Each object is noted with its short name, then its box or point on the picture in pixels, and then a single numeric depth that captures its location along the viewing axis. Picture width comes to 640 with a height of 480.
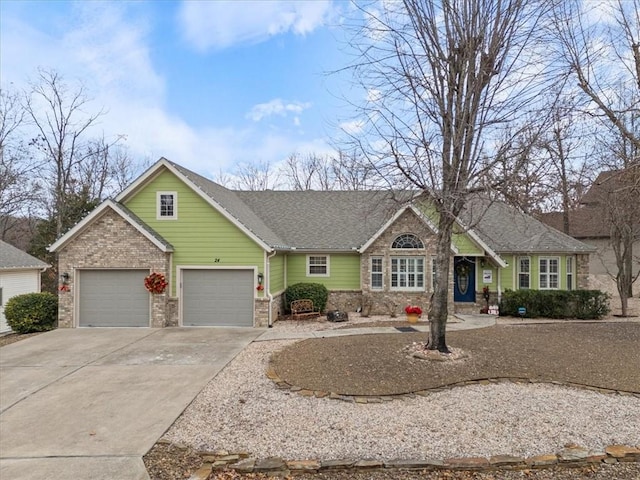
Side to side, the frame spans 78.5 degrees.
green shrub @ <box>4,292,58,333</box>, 13.46
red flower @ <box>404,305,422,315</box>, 13.44
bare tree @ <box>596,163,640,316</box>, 15.83
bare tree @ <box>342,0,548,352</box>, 7.77
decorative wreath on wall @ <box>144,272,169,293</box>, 13.57
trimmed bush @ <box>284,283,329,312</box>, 16.09
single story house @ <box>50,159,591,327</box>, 13.82
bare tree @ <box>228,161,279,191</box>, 36.69
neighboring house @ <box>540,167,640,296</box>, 26.42
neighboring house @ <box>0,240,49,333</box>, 19.11
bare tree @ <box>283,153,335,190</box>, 35.19
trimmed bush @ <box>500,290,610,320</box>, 15.59
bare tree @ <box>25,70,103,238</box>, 25.19
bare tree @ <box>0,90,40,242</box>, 26.44
